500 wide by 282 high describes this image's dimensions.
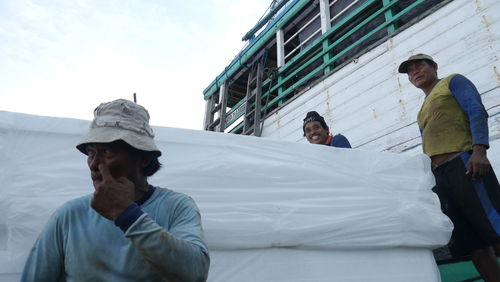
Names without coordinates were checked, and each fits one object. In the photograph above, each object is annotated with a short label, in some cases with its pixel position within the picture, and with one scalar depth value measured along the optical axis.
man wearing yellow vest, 1.84
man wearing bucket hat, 0.83
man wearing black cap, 2.71
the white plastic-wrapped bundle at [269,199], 1.29
